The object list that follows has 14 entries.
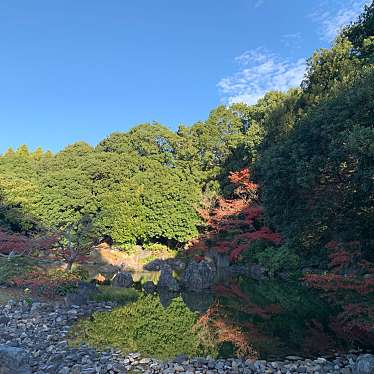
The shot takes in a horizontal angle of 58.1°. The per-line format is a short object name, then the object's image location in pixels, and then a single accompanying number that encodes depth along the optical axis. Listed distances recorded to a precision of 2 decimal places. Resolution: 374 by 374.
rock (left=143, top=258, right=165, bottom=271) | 22.64
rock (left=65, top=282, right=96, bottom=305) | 11.60
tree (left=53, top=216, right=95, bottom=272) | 14.45
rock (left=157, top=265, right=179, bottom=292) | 16.25
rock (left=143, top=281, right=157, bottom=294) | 15.70
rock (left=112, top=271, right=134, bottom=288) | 15.94
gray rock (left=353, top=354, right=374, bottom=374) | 6.18
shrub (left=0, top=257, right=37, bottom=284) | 13.17
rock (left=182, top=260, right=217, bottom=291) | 16.82
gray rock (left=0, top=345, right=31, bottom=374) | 5.70
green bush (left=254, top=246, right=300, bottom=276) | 18.03
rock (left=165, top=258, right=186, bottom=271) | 22.98
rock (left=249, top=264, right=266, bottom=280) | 19.85
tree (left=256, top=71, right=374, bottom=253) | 8.05
